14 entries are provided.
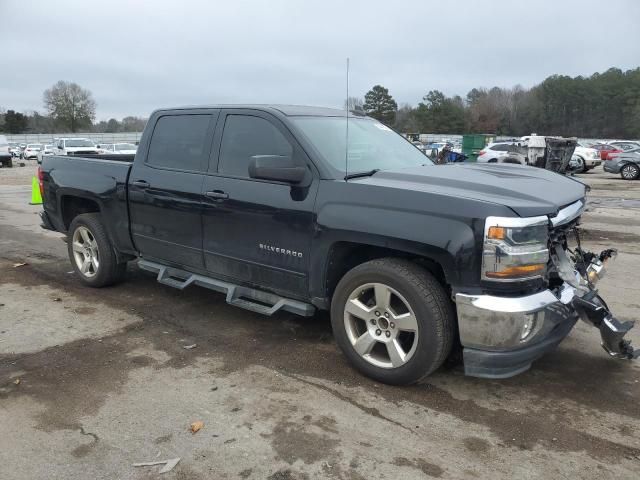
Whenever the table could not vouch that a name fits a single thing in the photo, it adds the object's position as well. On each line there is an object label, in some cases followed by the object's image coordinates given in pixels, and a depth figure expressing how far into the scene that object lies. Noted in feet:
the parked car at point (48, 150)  123.30
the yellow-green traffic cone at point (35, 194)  39.42
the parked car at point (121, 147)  111.86
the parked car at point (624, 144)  121.39
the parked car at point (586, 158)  93.09
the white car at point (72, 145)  109.60
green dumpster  123.65
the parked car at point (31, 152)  155.33
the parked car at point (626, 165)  77.15
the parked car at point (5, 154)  112.78
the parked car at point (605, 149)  113.74
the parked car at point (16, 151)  163.18
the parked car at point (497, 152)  80.53
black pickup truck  10.53
